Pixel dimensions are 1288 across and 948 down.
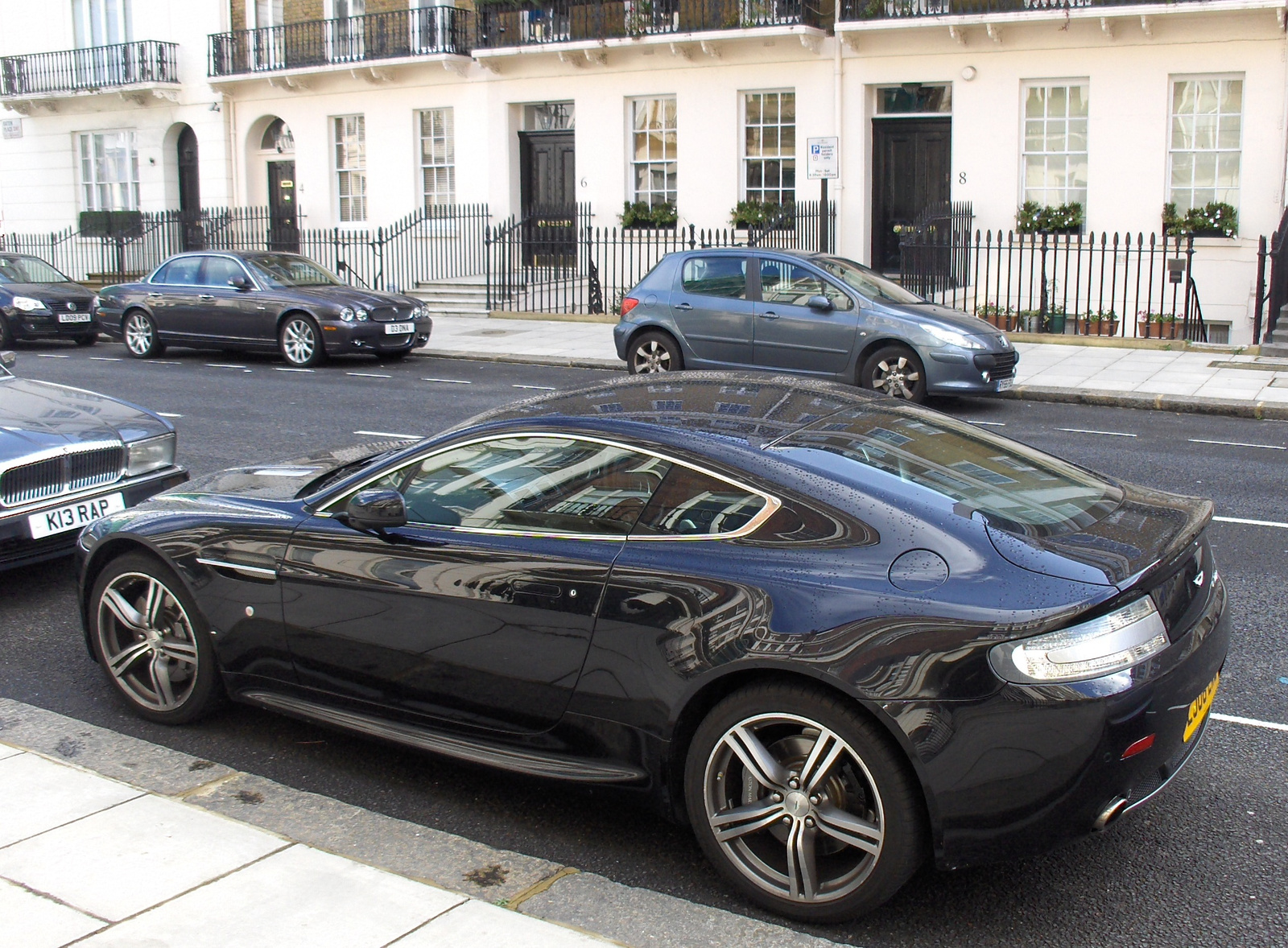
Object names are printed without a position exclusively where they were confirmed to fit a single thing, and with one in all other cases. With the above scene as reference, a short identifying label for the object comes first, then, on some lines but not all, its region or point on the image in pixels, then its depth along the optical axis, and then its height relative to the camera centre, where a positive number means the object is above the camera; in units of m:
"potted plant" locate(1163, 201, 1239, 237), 18.53 +0.91
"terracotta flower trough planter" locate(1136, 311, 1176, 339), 18.30 -0.60
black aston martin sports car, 3.36 -0.98
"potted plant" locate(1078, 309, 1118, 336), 18.72 -0.58
